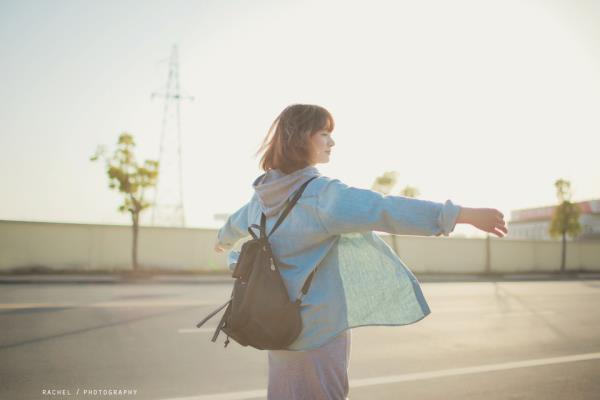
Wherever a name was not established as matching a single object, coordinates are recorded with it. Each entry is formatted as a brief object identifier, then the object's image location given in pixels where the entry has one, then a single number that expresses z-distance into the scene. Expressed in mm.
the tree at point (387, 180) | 28750
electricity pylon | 26547
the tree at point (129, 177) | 19875
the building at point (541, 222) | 70200
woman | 1530
